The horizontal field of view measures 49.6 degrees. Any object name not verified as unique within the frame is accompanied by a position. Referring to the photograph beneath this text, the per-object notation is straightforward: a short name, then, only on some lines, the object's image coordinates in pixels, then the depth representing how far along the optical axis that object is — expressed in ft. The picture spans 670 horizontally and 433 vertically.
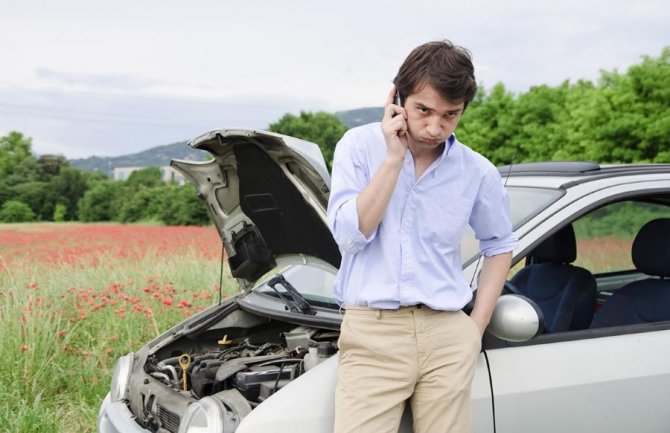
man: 7.14
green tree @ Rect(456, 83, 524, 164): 114.62
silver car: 8.68
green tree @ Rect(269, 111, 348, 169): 165.78
